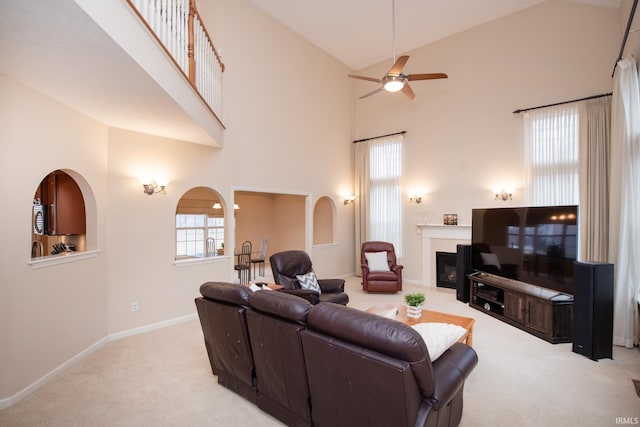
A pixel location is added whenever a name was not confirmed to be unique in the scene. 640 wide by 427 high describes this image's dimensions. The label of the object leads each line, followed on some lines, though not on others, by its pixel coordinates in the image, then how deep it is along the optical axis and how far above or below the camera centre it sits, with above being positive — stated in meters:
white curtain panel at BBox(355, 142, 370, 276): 7.77 +0.41
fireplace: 6.34 -1.22
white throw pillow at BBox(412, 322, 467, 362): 1.85 -0.80
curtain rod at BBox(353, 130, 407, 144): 7.14 +1.84
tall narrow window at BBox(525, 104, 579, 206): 4.97 +0.96
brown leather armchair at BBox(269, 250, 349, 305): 4.37 -0.99
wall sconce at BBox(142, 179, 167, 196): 4.21 +0.32
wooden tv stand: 3.78 -1.32
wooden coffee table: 3.31 -1.23
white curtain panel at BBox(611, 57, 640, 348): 3.39 +0.06
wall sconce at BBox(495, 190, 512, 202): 5.67 +0.29
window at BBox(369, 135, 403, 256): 7.29 +0.50
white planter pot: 3.48 -1.15
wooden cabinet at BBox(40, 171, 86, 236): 3.88 +0.01
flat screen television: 3.83 -0.47
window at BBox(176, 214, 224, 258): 8.80 -0.66
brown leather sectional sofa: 1.56 -0.93
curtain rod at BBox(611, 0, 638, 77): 3.17 +2.09
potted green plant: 3.48 -1.07
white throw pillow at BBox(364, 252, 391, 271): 6.36 -1.06
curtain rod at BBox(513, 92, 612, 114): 4.70 +1.82
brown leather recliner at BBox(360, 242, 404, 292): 6.11 -1.36
